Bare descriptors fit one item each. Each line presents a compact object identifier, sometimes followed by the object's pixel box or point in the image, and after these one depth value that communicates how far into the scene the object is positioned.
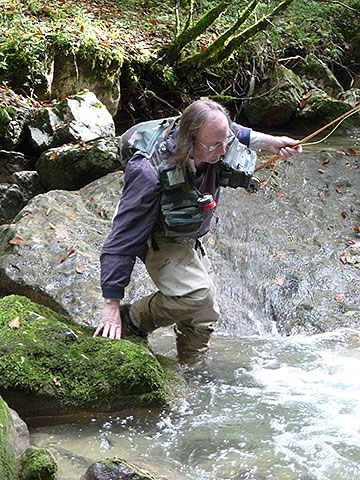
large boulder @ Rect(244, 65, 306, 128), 10.22
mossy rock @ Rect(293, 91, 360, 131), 10.21
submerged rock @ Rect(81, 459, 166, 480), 2.47
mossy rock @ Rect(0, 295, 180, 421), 3.25
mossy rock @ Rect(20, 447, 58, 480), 2.46
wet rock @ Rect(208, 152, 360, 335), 5.39
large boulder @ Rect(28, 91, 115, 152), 7.43
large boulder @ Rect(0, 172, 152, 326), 4.97
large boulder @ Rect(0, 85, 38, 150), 7.37
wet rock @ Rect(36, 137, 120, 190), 7.01
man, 3.43
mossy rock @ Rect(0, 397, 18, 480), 2.39
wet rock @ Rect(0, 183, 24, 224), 7.19
